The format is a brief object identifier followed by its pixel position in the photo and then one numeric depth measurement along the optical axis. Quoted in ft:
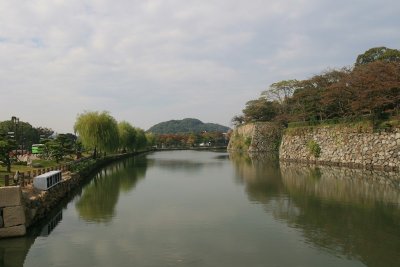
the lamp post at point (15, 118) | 143.29
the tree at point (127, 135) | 240.12
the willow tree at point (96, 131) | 156.87
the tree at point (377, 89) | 108.47
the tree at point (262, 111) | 276.21
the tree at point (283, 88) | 241.35
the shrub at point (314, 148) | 145.81
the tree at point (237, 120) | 330.34
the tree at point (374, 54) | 168.66
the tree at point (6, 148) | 77.99
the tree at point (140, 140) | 277.62
